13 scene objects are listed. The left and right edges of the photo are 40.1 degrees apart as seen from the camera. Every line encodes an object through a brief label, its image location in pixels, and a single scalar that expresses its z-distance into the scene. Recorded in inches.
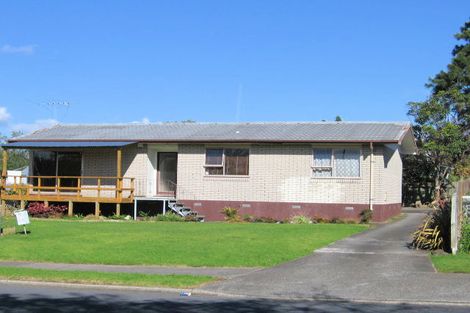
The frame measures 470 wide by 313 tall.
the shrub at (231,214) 1065.9
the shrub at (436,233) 635.3
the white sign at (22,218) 795.2
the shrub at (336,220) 1009.4
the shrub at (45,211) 1143.6
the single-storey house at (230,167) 1029.2
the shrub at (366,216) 997.2
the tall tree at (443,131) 1376.7
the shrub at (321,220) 1023.0
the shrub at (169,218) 1053.2
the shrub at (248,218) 1060.7
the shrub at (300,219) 1013.8
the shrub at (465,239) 595.2
